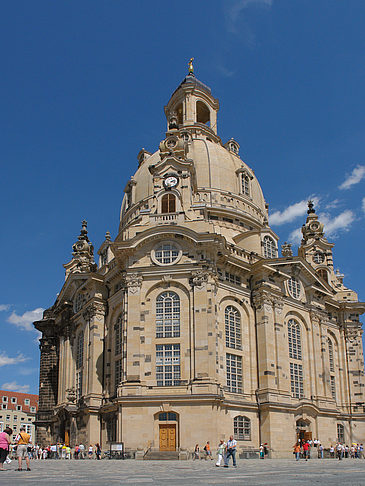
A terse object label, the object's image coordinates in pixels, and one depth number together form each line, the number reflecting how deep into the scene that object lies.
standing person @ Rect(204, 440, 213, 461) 40.91
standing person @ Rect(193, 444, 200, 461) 41.34
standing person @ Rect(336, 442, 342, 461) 46.02
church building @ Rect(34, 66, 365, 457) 44.88
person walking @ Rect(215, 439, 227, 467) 28.38
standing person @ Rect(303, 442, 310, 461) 43.12
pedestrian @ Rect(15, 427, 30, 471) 23.84
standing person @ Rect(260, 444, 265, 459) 45.28
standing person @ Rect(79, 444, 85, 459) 49.62
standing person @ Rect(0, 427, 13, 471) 21.52
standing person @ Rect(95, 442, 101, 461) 47.11
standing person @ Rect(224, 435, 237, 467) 28.07
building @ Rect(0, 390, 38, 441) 115.69
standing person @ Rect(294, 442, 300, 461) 40.27
